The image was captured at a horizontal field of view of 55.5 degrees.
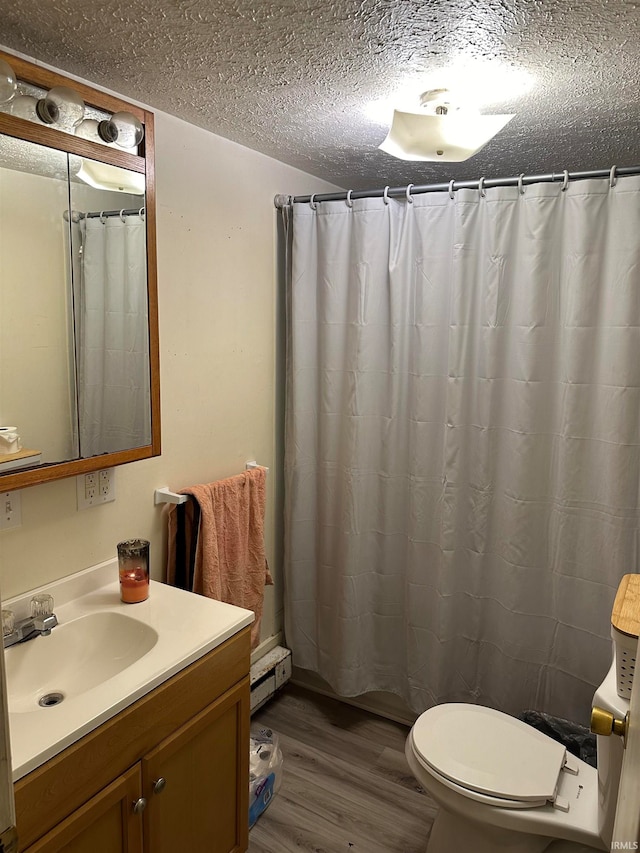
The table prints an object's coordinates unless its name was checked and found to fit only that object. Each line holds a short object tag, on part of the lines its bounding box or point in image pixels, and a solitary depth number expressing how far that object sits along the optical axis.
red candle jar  1.71
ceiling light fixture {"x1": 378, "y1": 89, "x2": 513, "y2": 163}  1.61
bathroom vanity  1.16
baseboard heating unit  2.43
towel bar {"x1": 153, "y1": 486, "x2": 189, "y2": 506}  1.95
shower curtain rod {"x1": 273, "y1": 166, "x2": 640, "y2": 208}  1.89
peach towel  1.99
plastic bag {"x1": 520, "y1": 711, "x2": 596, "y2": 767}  1.98
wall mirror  1.44
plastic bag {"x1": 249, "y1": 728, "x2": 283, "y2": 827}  2.01
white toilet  1.48
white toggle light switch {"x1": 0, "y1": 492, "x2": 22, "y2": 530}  1.52
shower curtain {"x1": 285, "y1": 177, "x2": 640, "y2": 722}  1.96
